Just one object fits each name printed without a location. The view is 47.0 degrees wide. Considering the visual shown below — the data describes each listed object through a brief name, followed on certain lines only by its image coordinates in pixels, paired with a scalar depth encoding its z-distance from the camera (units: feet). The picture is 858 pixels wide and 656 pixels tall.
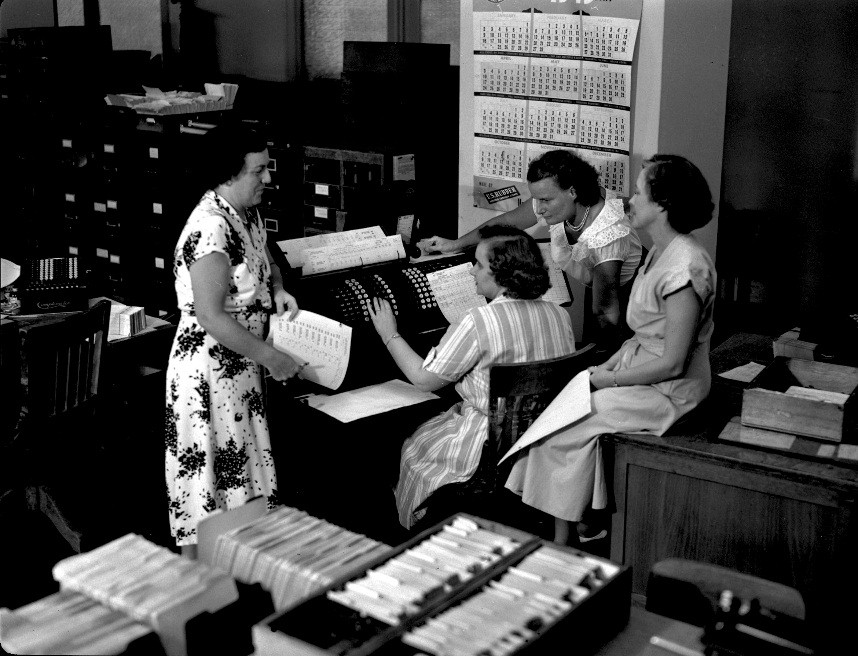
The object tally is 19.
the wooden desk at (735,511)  8.57
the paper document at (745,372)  11.23
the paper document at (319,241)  11.44
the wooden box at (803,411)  9.10
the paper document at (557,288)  13.29
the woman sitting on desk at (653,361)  9.42
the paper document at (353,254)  11.57
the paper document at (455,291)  12.10
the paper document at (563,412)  9.64
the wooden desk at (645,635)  5.95
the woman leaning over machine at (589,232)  12.97
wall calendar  15.46
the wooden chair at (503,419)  9.68
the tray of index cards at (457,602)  5.22
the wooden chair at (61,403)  11.00
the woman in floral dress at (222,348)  9.84
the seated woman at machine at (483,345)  10.05
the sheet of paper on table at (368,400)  10.52
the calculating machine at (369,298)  11.48
